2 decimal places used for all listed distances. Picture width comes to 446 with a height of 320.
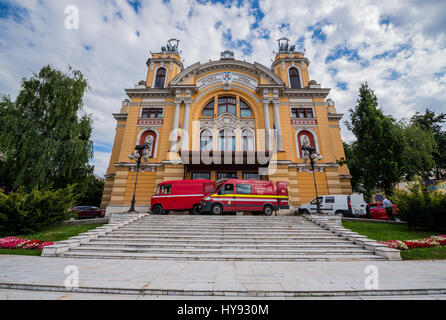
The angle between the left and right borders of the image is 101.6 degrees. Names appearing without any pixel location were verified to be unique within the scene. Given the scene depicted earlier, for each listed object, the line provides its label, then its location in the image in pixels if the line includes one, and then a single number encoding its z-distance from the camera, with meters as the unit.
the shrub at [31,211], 9.43
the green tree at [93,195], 26.78
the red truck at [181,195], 13.29
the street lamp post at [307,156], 13.11
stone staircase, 6.50
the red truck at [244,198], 12.32
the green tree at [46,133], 13.86
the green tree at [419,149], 16.64
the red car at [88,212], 18.16
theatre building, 17.08
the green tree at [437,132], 24.02
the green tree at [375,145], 14.18
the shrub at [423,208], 9.60
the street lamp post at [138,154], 12.44
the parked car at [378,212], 13.72
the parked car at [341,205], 14.29
